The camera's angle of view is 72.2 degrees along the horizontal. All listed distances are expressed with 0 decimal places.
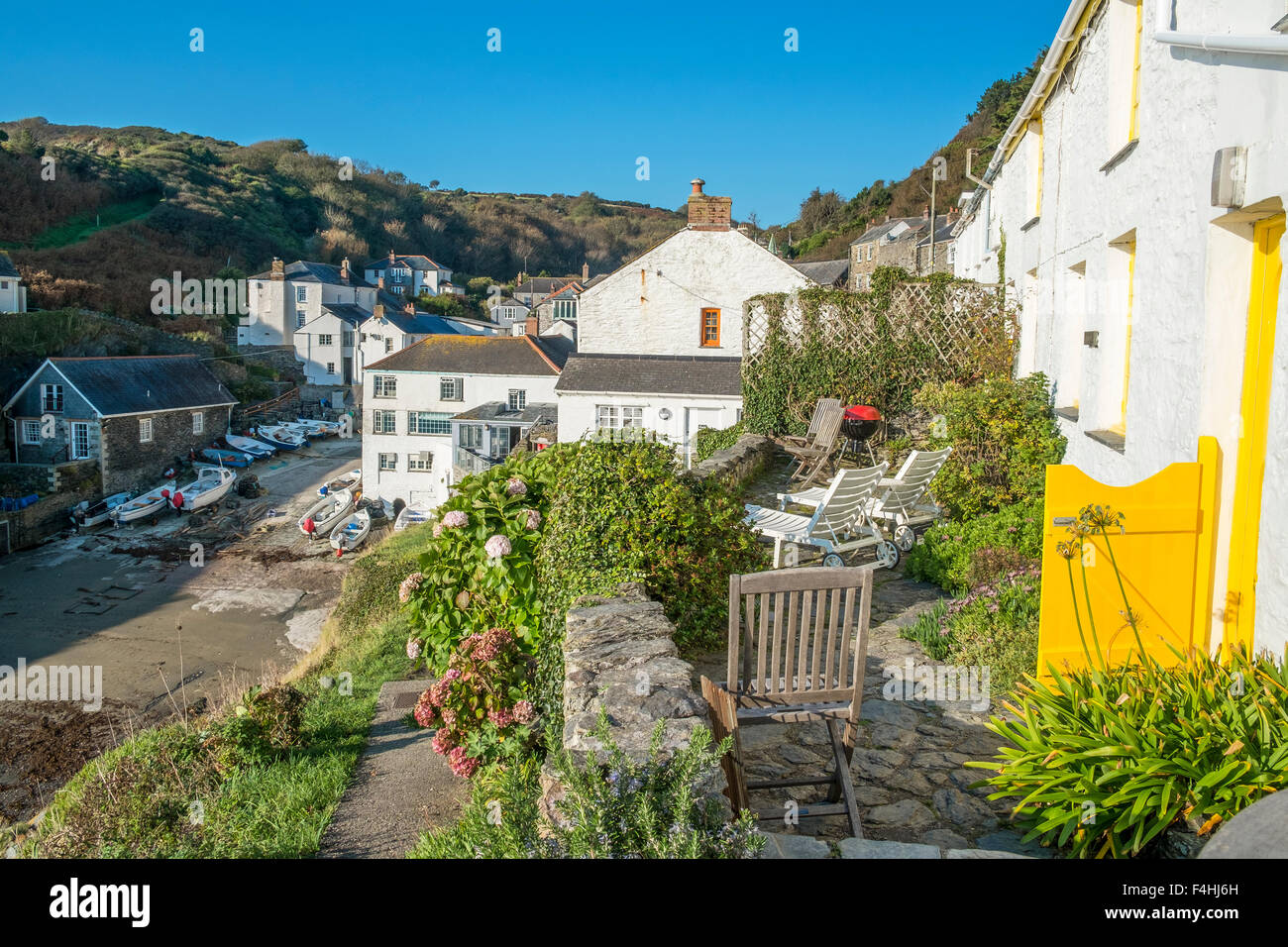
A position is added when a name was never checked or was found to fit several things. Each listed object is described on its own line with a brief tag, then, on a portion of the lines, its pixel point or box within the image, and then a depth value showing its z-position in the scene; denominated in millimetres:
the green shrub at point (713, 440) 17589
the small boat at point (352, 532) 35469
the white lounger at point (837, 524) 8336
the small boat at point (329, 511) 37031
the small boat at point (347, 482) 42688
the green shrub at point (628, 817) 2848
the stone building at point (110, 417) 39438
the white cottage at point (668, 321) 26297
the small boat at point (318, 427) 55281
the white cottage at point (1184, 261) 4602
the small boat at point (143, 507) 37281
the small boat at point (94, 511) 36781
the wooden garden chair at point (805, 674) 4086
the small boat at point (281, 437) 50991
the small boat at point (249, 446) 48406
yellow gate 4953
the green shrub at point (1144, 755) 3396
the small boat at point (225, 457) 46375
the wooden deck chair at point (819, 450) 13078
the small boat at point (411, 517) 39369
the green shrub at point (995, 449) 9688
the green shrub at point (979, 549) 7461
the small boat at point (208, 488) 39438
